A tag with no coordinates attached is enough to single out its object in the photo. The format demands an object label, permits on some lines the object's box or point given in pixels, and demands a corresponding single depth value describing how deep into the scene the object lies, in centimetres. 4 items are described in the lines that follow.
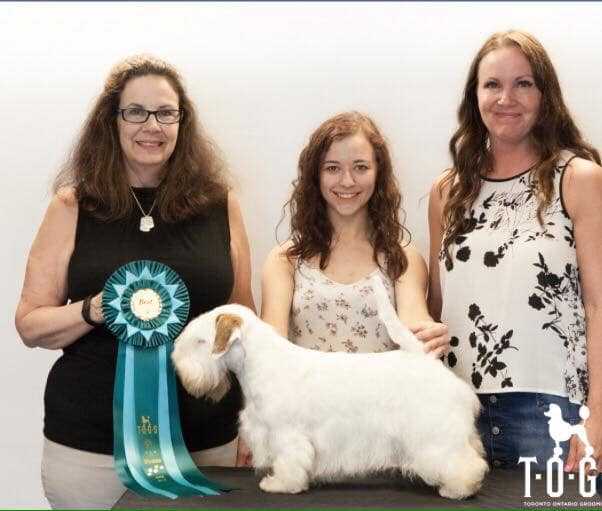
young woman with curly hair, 218
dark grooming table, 176
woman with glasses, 222
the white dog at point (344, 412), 176
